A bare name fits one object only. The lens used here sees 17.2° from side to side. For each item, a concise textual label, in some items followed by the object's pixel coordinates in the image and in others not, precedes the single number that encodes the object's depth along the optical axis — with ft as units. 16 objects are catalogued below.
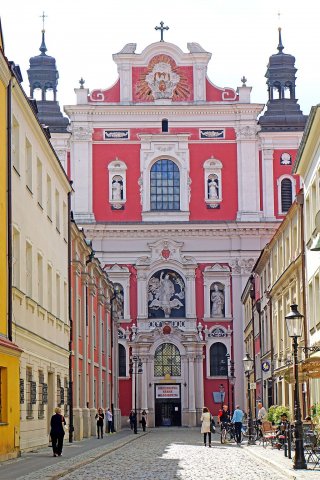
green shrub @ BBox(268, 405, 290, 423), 104.79
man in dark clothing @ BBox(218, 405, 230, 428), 135.29
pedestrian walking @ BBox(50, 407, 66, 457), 84.43
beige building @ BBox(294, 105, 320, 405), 99.40
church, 220.02
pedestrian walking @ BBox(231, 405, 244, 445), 123.24
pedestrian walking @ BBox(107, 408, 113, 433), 164.66
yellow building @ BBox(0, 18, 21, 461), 75.25
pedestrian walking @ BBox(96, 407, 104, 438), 140.87
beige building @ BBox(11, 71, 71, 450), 85.61
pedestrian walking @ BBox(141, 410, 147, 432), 191.93
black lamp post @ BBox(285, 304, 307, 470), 68.95
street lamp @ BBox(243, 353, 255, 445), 121.08
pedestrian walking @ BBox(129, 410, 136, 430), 186.68
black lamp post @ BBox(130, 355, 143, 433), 203.35
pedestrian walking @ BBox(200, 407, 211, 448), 117.50
